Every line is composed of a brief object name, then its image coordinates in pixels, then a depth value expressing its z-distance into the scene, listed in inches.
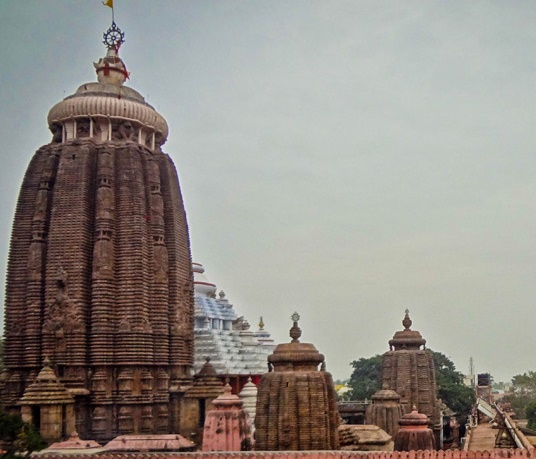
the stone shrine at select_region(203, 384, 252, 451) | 998.4
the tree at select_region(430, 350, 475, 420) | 2486.5
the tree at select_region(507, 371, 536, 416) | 3585.1
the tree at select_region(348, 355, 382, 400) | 2896.2
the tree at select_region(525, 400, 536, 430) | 2321.1
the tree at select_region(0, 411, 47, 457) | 724.0
